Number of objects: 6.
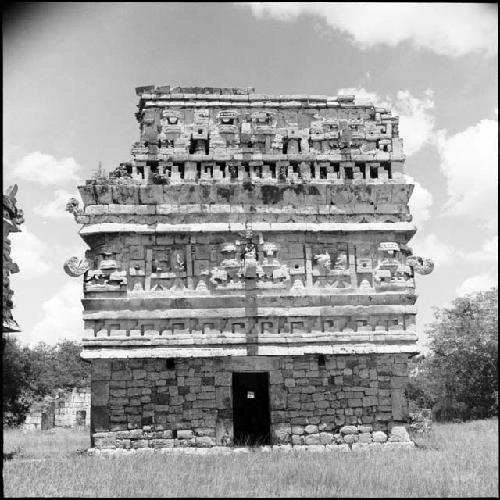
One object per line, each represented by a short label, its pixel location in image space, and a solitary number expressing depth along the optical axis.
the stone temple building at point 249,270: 13.38
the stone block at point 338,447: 12.95
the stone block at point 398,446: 13.14
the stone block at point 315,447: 12.98
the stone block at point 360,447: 13.02
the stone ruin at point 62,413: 26.33
